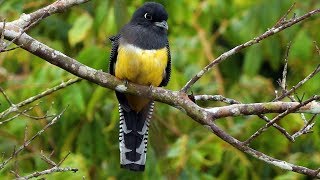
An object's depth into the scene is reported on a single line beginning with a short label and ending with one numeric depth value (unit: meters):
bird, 11.38
